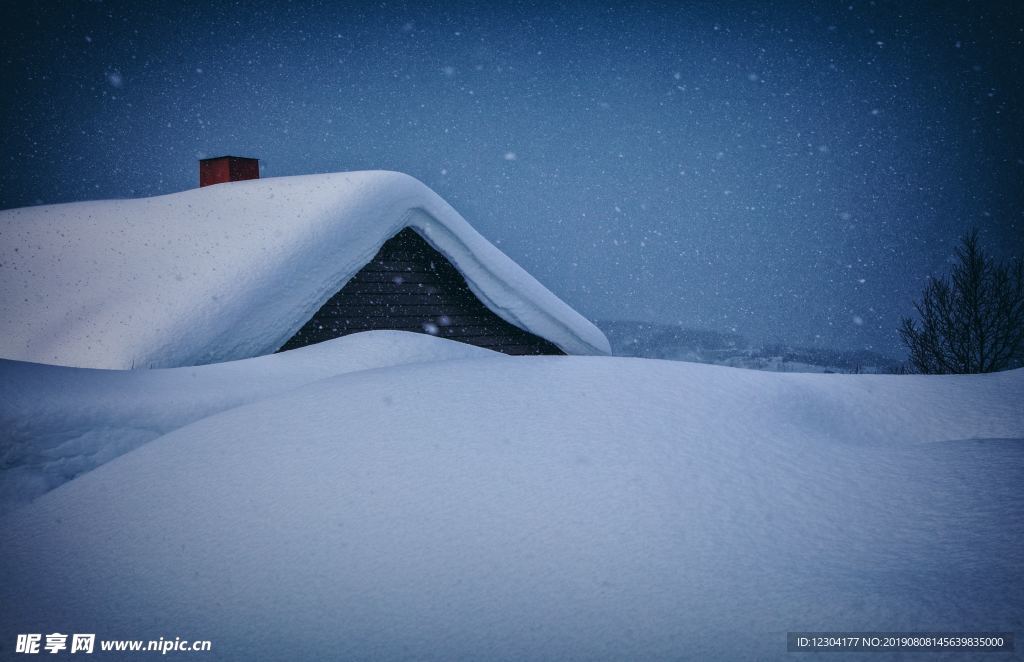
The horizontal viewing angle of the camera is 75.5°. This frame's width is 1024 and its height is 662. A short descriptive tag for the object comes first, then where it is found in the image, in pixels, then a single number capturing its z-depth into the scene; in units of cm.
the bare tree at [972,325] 1820
